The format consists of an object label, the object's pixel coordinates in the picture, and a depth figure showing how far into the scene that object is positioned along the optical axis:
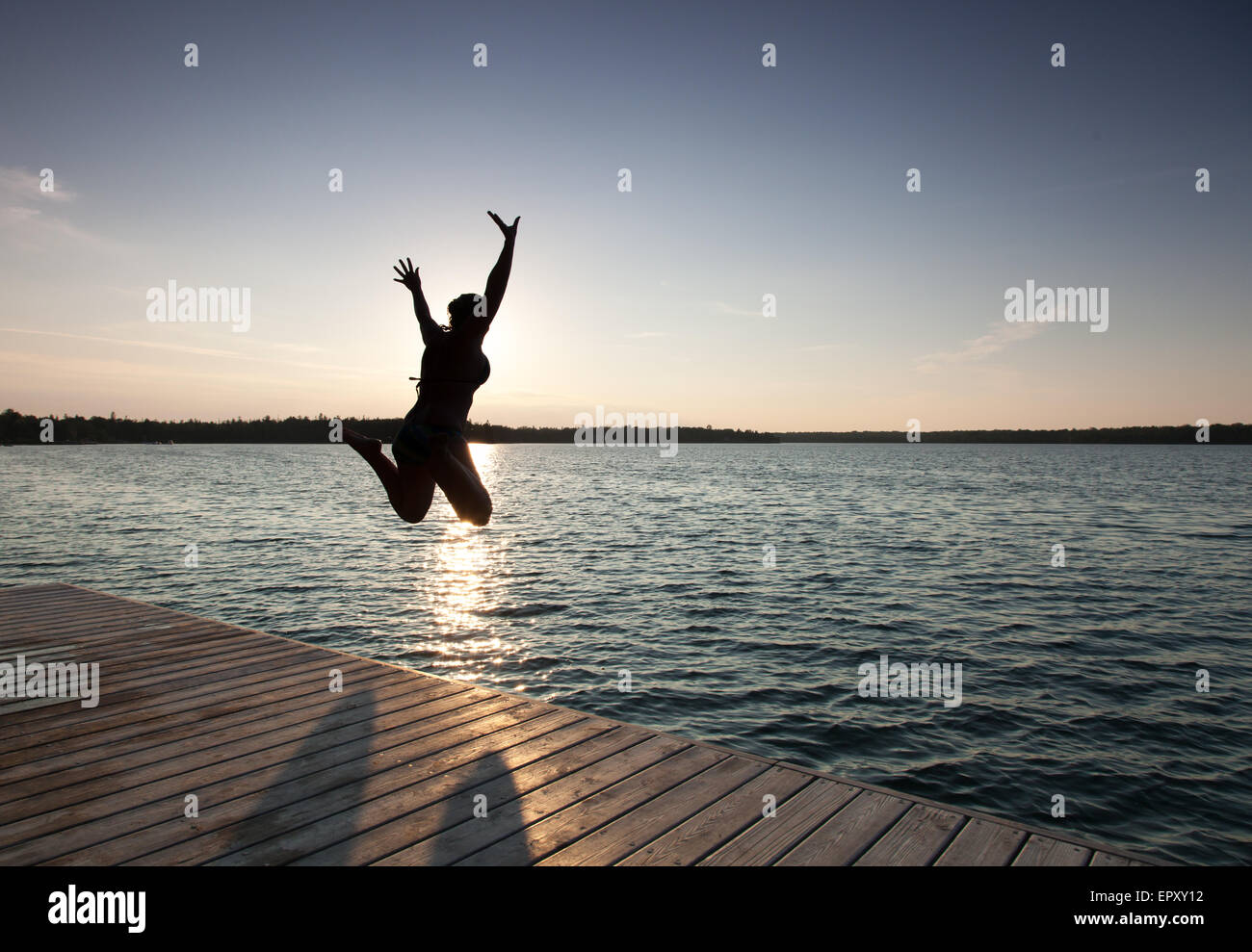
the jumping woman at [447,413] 5.07
